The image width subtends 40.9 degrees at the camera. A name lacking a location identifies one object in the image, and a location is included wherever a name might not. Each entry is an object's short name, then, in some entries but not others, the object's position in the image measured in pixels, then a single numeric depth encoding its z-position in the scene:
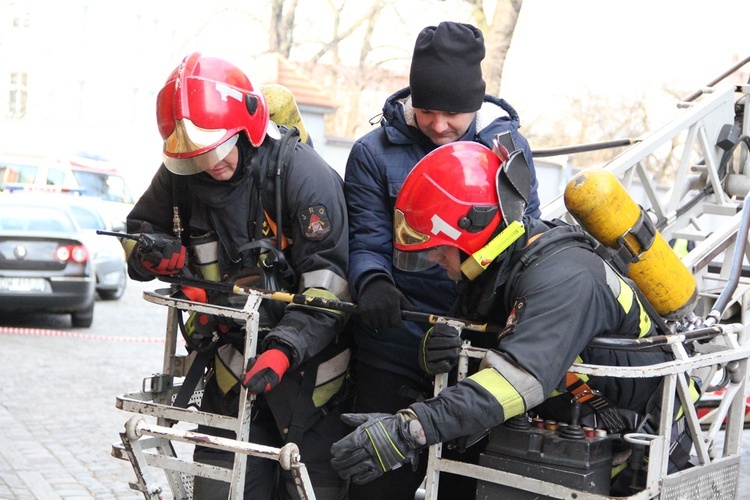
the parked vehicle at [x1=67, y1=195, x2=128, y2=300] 15.24
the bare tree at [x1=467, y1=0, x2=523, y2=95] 14.31
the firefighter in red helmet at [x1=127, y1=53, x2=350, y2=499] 3.60
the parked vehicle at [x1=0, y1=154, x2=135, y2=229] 22.38
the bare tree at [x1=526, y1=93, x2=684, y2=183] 26.41
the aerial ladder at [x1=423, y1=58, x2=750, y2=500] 3.06
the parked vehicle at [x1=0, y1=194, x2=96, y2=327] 11.98
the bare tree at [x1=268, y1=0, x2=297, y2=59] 27.80
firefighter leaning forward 2.89
